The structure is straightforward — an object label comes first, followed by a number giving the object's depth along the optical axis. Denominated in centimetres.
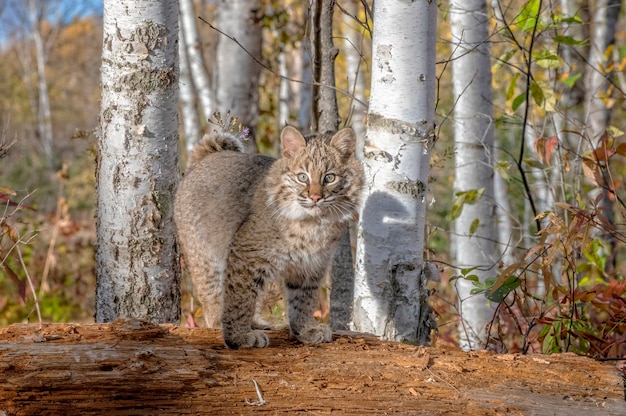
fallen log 547
